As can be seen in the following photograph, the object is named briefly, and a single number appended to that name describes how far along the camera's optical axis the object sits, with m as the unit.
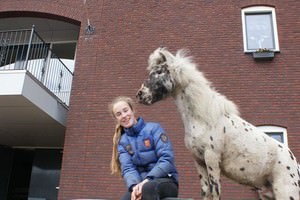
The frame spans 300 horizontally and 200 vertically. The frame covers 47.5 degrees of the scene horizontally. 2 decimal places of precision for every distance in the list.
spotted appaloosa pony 2.71
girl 2.54
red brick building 7.53
